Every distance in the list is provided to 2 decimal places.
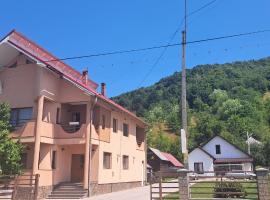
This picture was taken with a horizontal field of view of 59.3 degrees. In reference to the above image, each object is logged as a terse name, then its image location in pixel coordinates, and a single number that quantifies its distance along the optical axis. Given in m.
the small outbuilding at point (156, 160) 32.16
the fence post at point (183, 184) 10.52
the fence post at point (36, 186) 13.67
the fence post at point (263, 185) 9.87
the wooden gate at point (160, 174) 10.76
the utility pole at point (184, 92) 9.75
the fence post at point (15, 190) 13.47
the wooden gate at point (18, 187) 13.62
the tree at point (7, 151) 13.08
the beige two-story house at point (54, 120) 15.13
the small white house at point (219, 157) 35.09
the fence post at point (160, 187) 10.71
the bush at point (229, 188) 10.66
